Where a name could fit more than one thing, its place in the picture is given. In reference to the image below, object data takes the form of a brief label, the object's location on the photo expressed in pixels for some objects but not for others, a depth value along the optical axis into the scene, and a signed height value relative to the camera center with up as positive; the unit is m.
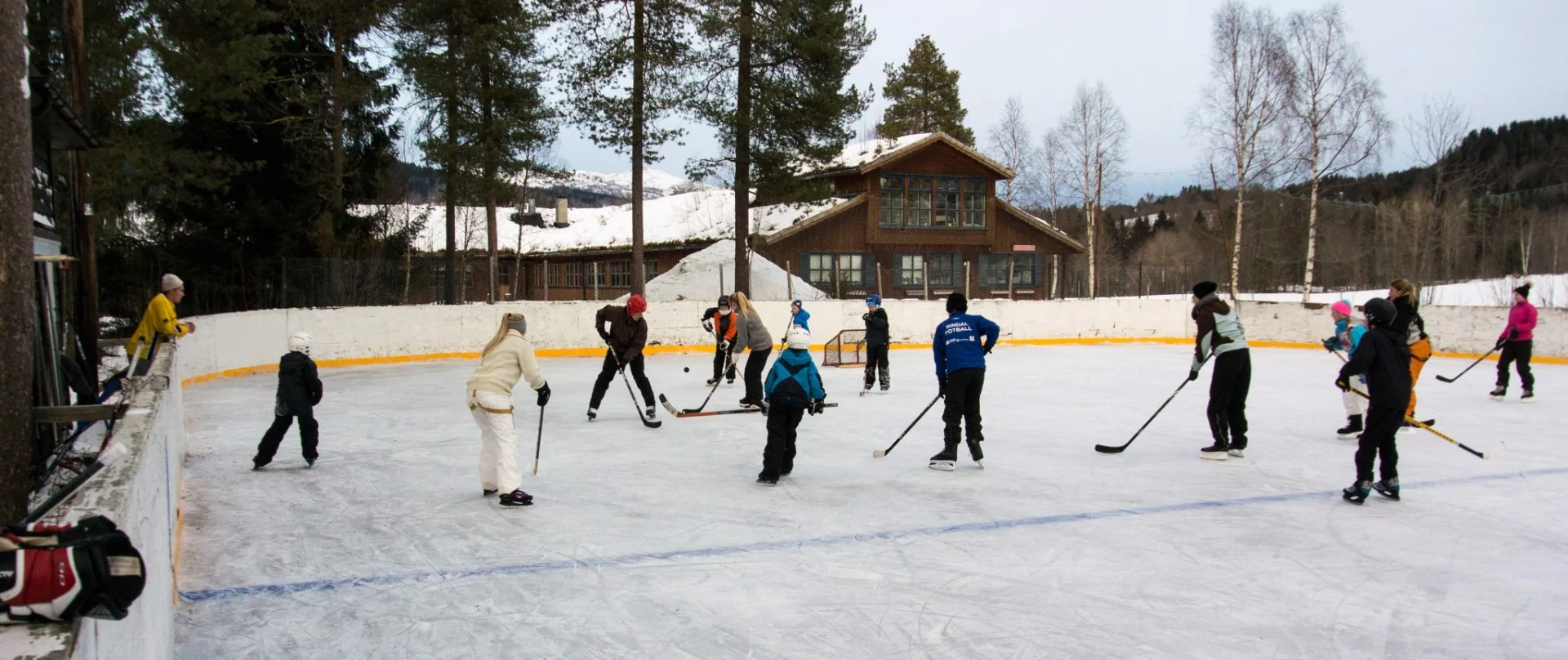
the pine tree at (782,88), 22.31 +4.71
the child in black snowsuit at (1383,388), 6.32 -0.63
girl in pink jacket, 12.04 -0.59
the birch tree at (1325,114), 27.55 +4.95
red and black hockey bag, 1.89 -0.56
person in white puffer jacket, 6.46 -0.66
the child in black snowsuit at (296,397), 7.64 -0.83
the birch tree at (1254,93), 28.44 +5.73
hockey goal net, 17.77 -1.16
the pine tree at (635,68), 22.06 +5.00
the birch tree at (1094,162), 37.09 +4.83
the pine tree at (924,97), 45.88 +9.04
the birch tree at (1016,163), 39.69 +5.26
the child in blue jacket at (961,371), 7.86 -0.65
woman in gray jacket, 11.48 -0.62
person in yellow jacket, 9.59 -0.34
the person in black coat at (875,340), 13.45 -0.68
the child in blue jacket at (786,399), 7.27 -0.81
